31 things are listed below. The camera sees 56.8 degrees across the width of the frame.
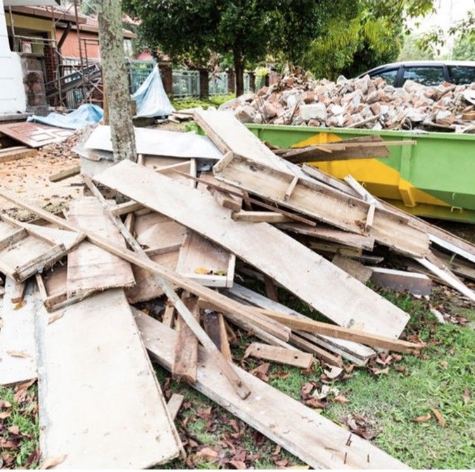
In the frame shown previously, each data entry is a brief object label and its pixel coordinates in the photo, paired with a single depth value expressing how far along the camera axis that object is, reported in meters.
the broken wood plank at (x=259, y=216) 3.28
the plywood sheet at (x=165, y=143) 4.46
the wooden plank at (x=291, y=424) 2.15
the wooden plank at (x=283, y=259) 3.09
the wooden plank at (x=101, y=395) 2.13
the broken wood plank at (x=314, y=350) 2.90
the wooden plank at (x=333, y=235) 3.30
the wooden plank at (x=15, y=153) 8.84
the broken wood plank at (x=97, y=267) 3.07
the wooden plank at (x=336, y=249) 3.55
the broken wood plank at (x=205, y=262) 3.08
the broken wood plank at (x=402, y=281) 3.68
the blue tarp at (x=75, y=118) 11.09
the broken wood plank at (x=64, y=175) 5.02
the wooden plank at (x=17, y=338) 2.77
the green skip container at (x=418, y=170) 4.14
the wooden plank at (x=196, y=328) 2.52
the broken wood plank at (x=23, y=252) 3.37
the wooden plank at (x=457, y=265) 4.10
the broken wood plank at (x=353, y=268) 3.59
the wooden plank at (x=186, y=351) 2.61
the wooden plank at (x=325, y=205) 3.30
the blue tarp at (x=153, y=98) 13.46
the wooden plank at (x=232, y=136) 4.04
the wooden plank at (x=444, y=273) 3.61
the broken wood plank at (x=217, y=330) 2.86
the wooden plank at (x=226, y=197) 3.26
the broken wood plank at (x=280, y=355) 2.86
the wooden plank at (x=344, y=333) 2.82
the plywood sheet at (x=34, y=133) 9.73
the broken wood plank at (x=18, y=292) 3.37
